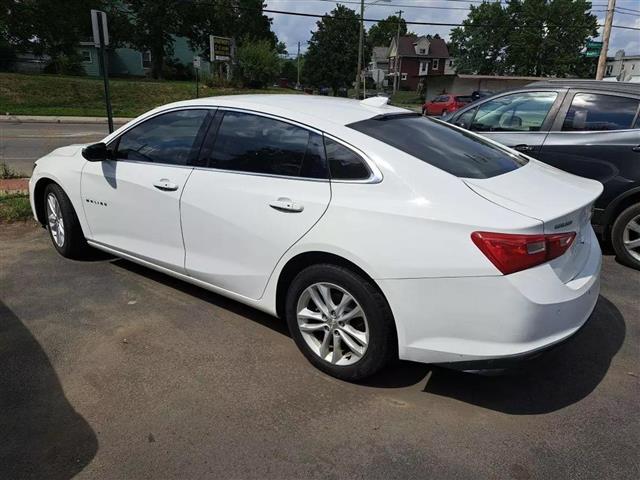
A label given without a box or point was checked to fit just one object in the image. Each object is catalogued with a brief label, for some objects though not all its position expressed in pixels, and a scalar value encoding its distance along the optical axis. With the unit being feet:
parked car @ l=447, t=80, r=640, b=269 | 16.15
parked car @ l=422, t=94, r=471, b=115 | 103.49
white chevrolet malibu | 8.04
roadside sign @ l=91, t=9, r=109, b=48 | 26.27
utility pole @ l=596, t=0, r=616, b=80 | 70.29
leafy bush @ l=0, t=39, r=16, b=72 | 114.83
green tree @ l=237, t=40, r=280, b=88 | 121.19
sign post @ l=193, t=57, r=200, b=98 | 81.50
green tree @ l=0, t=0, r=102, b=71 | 108.47
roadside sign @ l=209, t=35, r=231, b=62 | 121.08
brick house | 270.05
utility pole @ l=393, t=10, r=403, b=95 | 255.29
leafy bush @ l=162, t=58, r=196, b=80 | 149.89
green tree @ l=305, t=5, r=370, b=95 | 217.97
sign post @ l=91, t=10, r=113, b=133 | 26.25
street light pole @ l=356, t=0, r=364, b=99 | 102.28
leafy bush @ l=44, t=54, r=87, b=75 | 119.03
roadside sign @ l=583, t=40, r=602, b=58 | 75.56
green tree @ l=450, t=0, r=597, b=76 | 229.25
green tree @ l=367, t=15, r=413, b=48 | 375.45
